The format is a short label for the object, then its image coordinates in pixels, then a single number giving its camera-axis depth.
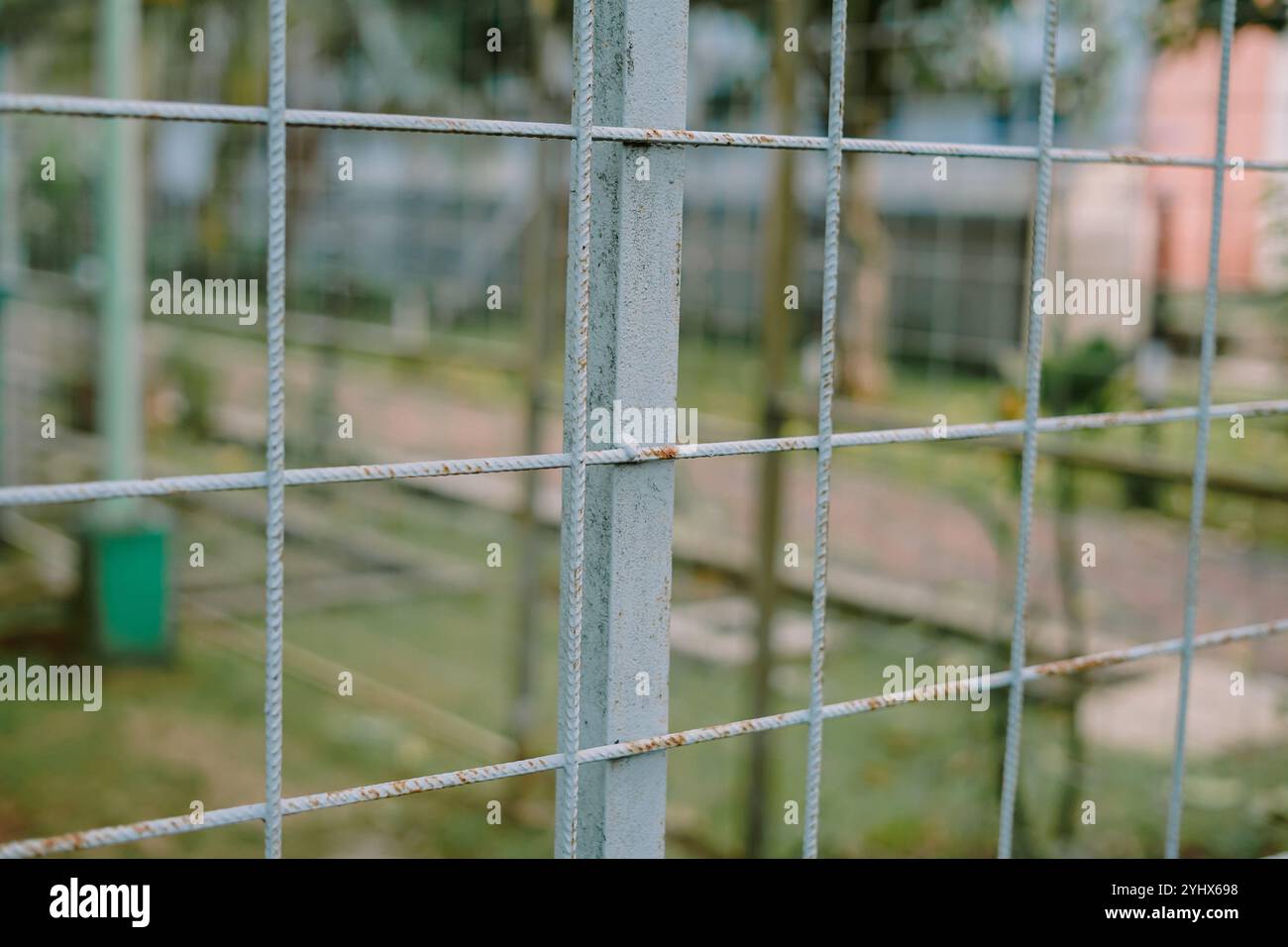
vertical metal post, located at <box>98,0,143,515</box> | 5.66
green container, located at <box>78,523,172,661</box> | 5.53
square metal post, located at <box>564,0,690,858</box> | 1.61
